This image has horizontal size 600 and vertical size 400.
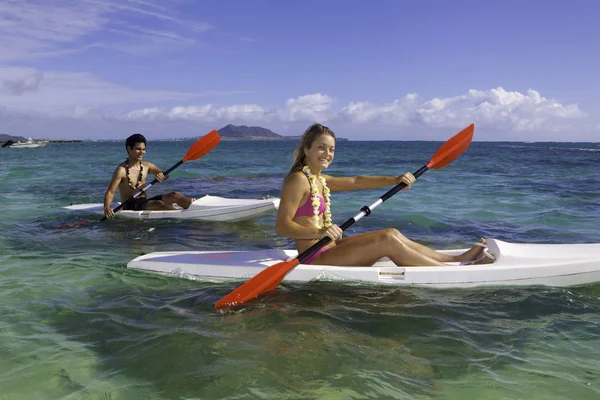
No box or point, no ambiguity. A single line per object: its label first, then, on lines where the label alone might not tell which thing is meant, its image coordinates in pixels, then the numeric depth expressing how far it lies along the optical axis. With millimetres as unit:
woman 4371
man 8555
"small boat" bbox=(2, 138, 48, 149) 61812
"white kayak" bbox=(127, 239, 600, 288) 4652
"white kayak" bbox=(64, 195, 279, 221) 8750
